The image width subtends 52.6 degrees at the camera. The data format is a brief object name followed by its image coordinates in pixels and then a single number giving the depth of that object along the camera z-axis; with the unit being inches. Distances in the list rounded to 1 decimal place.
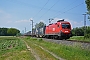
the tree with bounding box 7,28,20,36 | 3243.7
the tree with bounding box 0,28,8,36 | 3538.9
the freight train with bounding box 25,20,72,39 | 648.1
